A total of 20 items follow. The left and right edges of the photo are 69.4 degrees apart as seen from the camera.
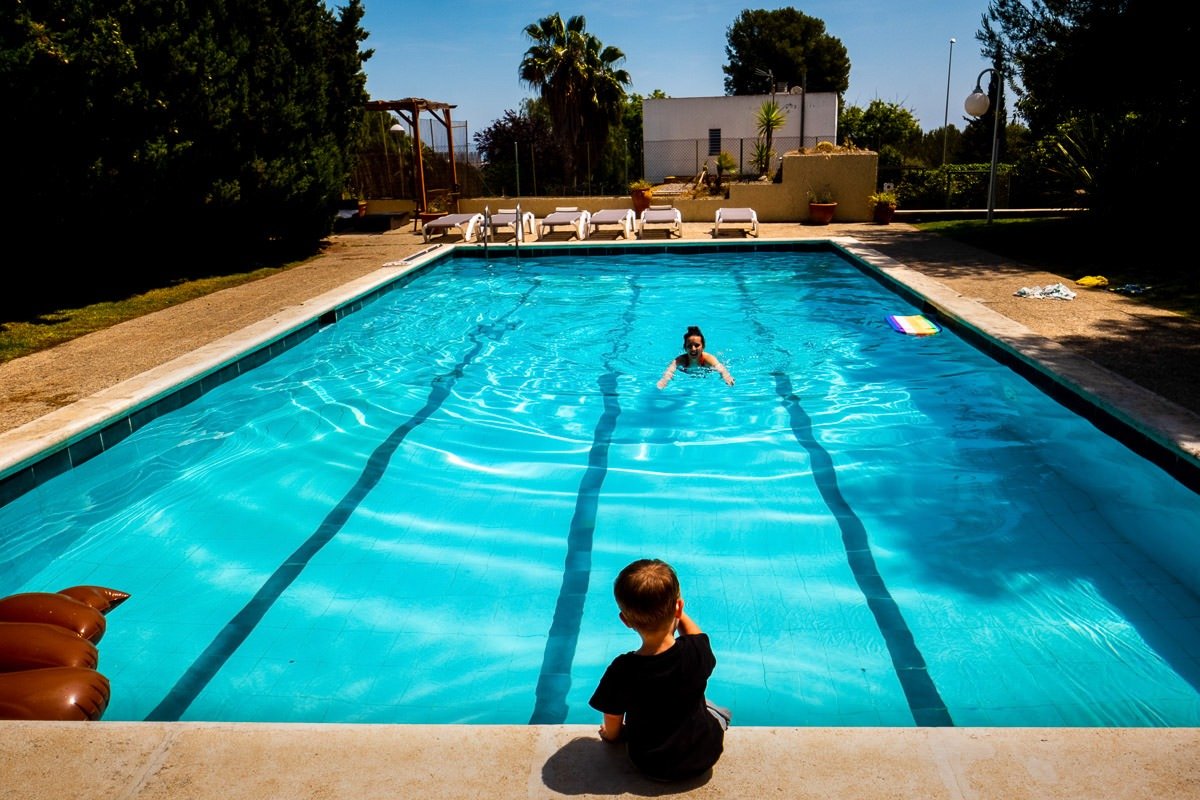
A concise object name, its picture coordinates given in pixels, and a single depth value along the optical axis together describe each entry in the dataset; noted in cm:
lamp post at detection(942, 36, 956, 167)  4120
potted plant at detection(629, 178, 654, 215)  2114
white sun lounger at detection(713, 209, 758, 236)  1725
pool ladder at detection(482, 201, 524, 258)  1633
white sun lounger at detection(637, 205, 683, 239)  1755
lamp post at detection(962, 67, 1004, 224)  1680
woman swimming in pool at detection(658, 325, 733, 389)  844
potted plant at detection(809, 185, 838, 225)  1938
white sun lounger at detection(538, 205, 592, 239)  1780
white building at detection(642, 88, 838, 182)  3566
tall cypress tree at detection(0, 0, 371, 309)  981
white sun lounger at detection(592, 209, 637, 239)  1800
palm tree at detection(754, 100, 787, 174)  2478
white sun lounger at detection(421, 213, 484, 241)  1770
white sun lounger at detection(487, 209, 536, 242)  1788
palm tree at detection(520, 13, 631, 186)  3111
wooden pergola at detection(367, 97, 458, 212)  2100
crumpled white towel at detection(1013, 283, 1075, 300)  1032
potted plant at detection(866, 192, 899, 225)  1965
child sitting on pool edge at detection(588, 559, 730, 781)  240
